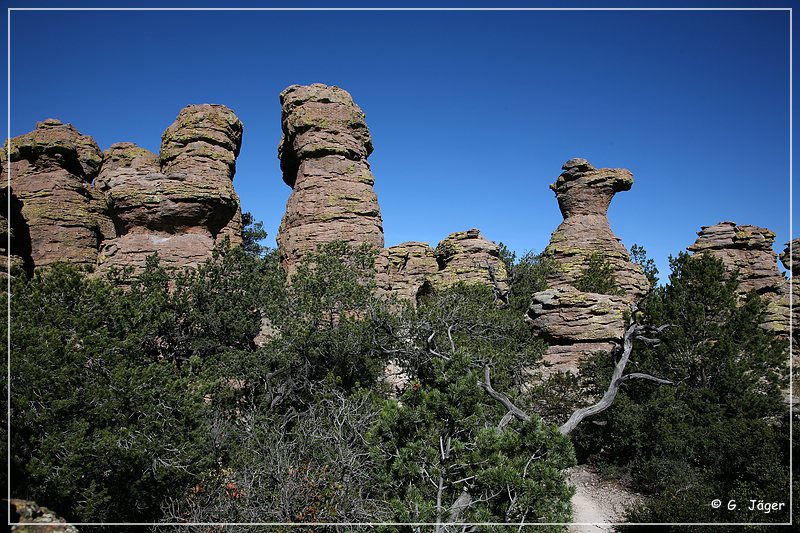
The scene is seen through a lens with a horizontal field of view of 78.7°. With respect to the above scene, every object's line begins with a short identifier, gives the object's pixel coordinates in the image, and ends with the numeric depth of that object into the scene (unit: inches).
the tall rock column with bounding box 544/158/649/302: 1272.1
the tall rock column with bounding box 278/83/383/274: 924.6
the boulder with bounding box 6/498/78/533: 219.0
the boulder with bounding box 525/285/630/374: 911.0
